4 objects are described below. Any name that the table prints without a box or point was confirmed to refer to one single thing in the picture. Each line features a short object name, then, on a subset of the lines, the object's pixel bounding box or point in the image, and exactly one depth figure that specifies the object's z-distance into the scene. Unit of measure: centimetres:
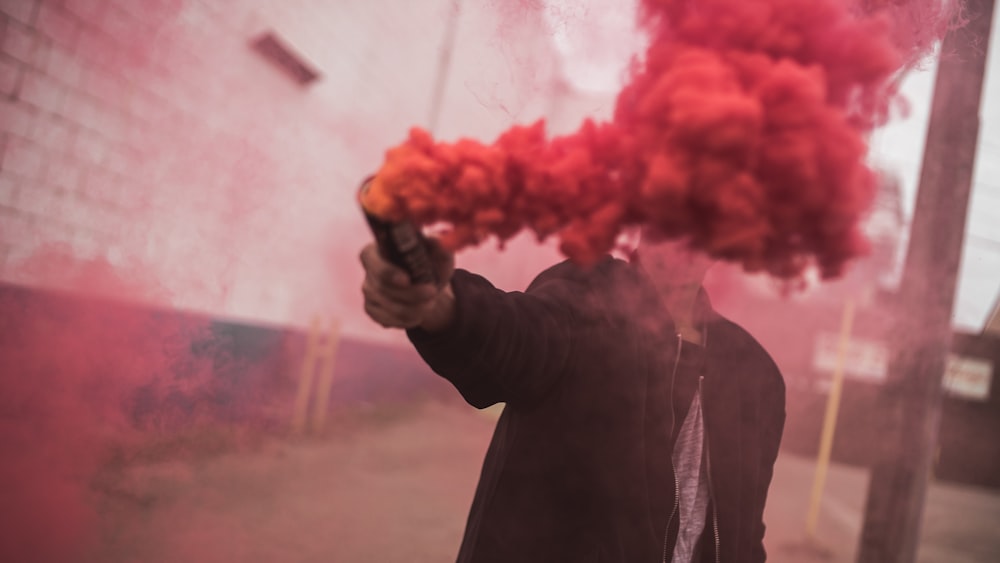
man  109
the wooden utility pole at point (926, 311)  329
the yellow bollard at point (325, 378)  588
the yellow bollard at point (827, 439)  525
